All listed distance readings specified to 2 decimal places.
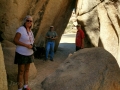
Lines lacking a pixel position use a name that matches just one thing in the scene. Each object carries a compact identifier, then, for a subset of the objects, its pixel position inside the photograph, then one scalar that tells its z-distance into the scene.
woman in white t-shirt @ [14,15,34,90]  2.42
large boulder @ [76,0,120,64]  4.26
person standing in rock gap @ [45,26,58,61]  4.72
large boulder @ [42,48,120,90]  2.57
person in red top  4.66
